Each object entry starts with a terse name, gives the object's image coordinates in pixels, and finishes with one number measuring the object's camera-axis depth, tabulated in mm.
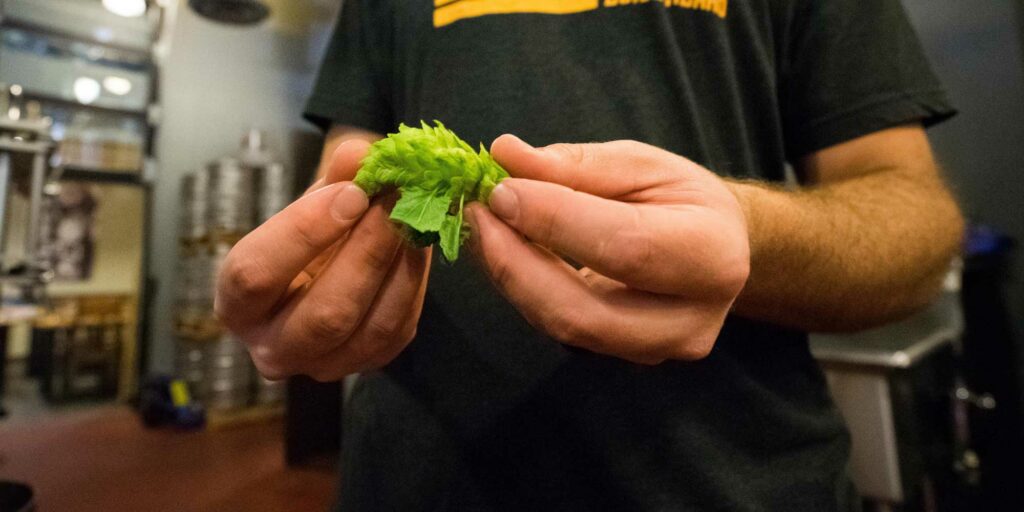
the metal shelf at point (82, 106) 3625
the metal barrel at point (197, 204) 3938
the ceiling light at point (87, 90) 3875
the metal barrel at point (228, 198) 3844
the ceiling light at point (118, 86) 4023
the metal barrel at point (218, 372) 3801
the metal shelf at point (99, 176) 3761
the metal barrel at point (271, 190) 3986
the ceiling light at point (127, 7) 3746
